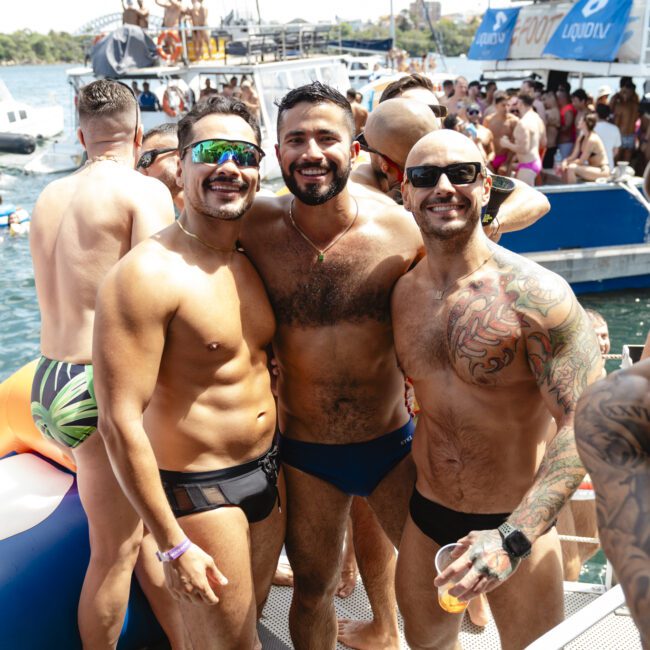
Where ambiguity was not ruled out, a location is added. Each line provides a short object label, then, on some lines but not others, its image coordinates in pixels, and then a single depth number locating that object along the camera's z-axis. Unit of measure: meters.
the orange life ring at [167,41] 22.17
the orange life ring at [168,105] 21.31
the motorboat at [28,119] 33.91
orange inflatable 3.39
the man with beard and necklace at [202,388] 2.26
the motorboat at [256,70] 21.38
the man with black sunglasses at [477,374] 2.22
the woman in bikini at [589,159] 10.34
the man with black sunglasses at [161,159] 4.04
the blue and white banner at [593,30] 11.09
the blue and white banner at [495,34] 14.94
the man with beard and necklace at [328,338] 2.62
